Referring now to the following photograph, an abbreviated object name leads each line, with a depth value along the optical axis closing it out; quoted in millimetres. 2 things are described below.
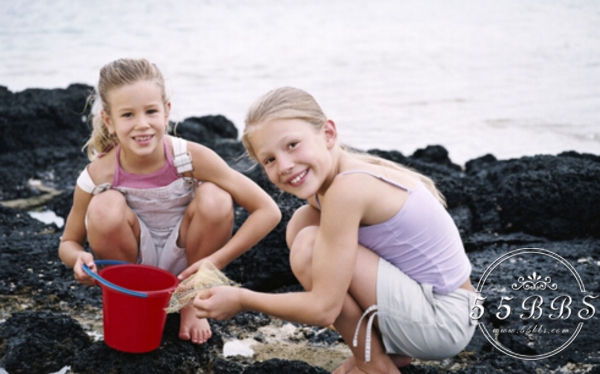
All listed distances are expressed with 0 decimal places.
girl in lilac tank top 2104
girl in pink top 2639
